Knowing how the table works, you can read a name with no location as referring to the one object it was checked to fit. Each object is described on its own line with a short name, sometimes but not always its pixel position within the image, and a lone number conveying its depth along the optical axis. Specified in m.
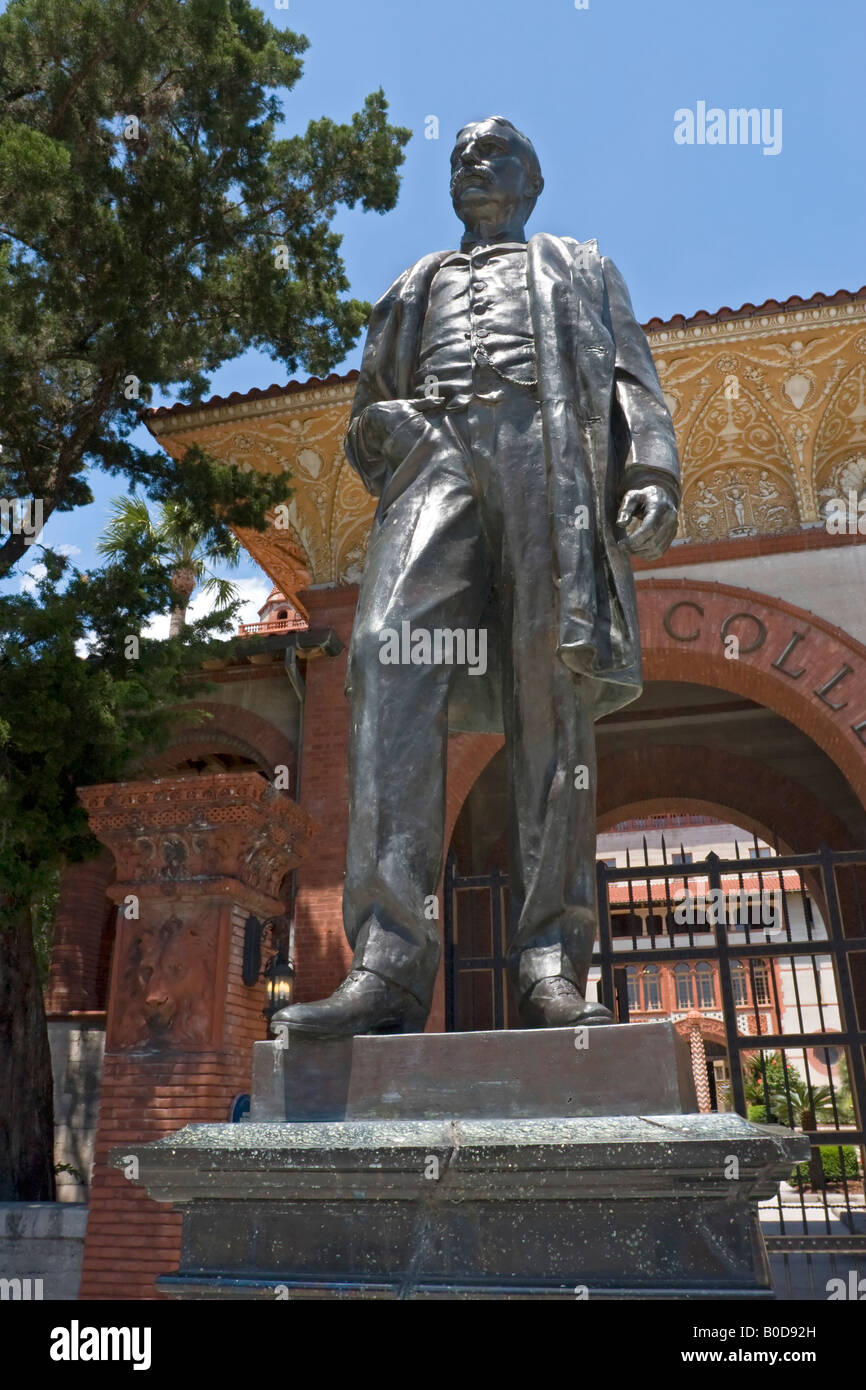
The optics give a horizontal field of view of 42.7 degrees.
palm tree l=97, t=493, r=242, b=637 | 7.99
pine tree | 7.15
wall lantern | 6.84
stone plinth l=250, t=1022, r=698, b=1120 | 1.88
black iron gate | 7.41
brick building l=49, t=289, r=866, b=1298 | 6.57
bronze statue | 2.22
